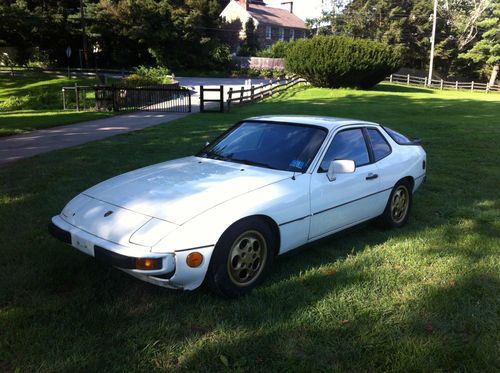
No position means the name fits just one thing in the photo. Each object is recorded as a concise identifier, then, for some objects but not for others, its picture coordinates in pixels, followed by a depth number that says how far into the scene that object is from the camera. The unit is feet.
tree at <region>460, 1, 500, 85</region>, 163.94
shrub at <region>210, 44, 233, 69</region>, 161.95
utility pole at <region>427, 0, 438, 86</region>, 145.79
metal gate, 63.87
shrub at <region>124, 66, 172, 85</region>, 81.83
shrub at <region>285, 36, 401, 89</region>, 100.53
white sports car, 10.57
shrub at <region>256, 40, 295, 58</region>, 168.76
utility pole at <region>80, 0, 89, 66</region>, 135.27
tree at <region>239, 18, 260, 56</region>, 188.57
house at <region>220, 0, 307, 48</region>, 197.67
